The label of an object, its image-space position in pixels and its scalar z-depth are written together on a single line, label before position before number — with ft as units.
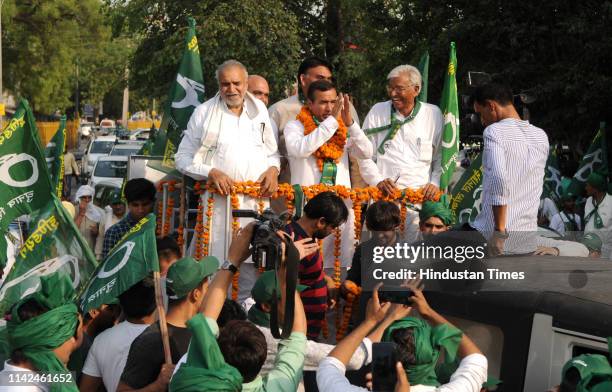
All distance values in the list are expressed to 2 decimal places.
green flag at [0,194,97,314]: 21.48
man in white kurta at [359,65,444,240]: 26.16
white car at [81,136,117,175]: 113.09
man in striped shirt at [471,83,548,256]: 20.42
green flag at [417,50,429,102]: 29.58
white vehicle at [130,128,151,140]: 158.20
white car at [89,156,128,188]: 78.38
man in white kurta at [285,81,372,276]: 24.17
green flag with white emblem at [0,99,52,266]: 25.79
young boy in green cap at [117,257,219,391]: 15.40
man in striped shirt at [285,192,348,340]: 19.70
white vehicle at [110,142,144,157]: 91.86
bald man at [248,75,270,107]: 29.48
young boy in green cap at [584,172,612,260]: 35.88
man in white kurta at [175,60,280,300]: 23.98
